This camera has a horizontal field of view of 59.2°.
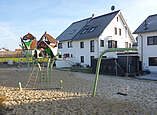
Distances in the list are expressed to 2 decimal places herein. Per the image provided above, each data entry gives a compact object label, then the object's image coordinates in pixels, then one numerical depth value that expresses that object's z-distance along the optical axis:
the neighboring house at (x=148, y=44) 14.52
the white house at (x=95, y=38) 20.25
